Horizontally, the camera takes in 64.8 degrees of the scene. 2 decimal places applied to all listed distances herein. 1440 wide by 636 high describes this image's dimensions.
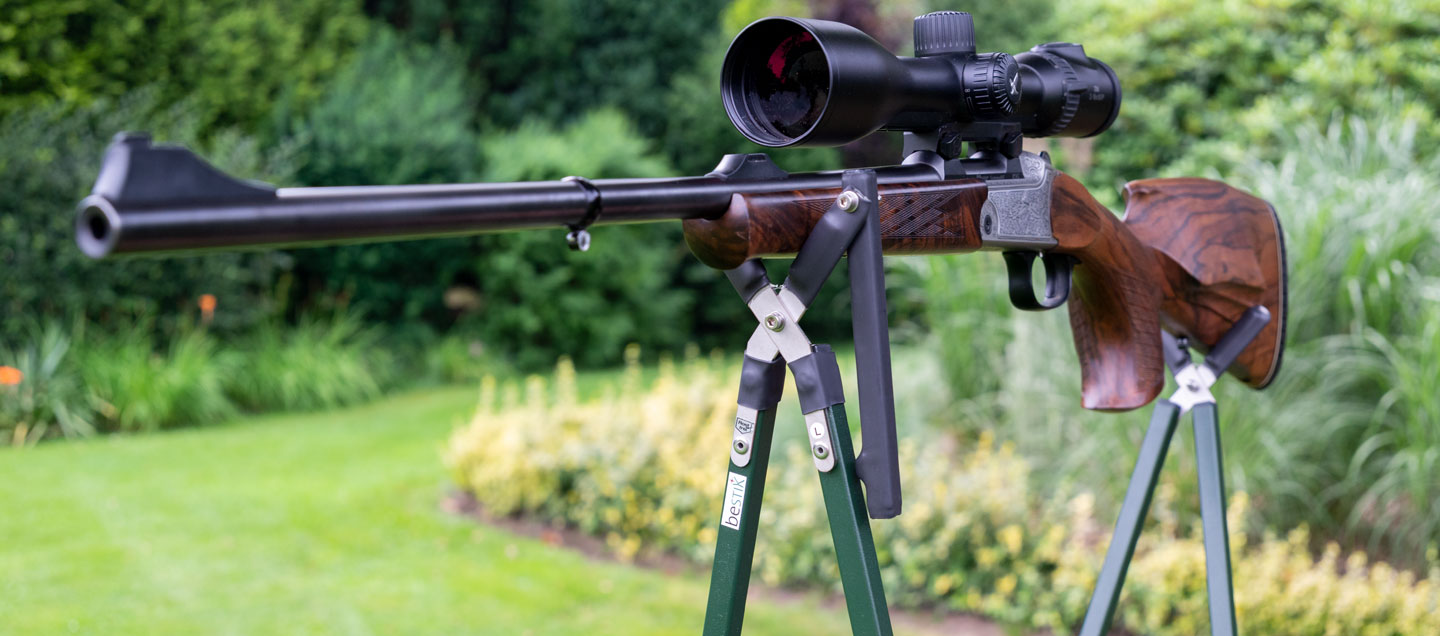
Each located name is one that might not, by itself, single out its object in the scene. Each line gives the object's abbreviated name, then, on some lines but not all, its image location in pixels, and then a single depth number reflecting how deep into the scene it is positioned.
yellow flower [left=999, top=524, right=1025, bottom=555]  4.50
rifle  1.21
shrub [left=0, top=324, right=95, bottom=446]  7.21
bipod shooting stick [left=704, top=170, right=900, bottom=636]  1.62
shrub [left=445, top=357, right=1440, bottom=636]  4.08
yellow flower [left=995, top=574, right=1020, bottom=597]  4.45
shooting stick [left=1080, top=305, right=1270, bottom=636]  2.20
